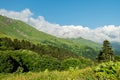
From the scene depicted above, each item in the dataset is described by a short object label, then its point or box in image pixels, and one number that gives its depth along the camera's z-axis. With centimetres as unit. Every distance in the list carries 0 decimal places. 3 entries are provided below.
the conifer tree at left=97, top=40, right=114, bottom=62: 4864
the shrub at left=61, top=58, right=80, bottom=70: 5486
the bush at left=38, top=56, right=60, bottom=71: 6077
